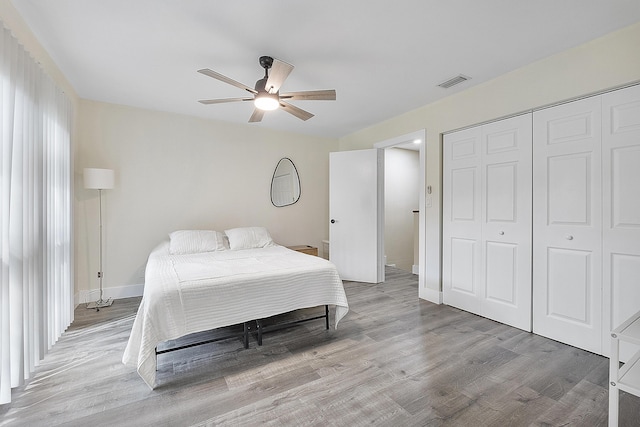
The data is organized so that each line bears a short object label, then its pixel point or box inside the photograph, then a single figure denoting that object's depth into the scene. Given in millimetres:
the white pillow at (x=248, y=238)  3727
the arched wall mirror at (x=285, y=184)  4660
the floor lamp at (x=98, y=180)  3125
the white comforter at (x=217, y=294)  1833
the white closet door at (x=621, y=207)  2033
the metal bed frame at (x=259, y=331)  2166
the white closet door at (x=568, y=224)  2232
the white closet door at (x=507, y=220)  2656
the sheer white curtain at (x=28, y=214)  1596
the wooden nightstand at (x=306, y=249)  4305
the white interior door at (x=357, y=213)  4336
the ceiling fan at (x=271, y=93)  2152
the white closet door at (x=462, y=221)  3072
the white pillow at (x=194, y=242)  3402
